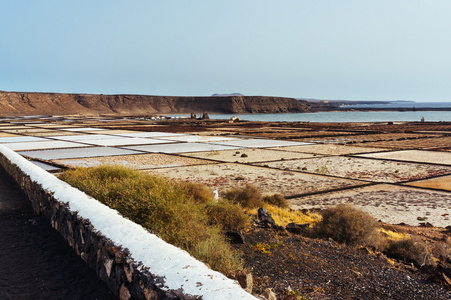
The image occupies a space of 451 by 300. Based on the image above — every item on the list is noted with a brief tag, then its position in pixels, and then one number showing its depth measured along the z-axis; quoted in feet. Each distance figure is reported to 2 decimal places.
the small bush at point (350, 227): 25.03
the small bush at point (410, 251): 22.62
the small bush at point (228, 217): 26.04
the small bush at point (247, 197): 35.42
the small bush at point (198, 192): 32.01
